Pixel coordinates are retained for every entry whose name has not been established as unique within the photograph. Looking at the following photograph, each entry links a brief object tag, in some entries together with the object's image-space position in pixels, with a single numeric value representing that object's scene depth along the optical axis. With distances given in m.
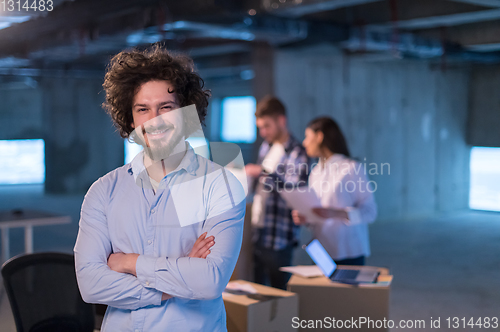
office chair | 1.87
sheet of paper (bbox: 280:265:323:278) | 2.50
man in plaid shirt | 3.02
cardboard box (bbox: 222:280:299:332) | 2.02
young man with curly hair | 1.32
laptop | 2.36
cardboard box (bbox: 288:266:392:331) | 2.29
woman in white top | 2.71
